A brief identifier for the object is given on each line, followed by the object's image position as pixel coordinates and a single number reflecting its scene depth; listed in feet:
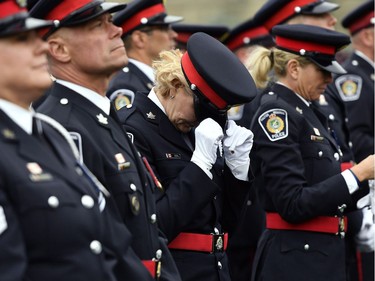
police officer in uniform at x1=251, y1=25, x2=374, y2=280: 39.78
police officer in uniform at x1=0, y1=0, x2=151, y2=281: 23.39
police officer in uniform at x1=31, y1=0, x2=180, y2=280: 28.78
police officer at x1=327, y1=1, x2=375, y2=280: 52.34
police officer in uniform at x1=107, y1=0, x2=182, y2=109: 51.60
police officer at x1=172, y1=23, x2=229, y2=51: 62.90
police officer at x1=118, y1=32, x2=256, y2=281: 33.55
